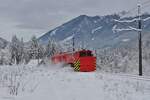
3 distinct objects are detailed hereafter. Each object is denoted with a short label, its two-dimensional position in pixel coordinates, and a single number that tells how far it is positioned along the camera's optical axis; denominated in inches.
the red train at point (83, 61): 1386.6
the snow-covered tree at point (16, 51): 3991.6
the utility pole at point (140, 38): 1220.2
